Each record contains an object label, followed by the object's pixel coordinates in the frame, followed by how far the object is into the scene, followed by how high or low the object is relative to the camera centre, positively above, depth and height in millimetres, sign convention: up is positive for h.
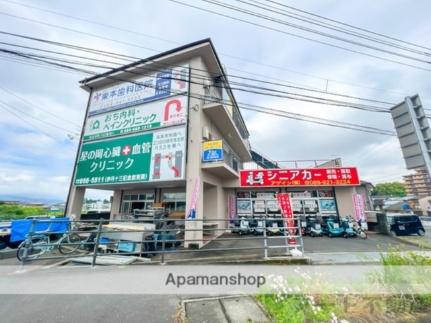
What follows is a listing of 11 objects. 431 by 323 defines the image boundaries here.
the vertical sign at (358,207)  11441 +222
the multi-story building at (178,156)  8562 +2656
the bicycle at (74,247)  6661 -1280
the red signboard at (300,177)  12000 +2216
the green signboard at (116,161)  8989 +2536
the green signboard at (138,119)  9016 +4714
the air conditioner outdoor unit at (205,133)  8773 +3613
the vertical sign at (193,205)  7836 +268
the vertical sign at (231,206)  12883 +362
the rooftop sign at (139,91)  9469 +6405
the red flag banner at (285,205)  8797 +280
